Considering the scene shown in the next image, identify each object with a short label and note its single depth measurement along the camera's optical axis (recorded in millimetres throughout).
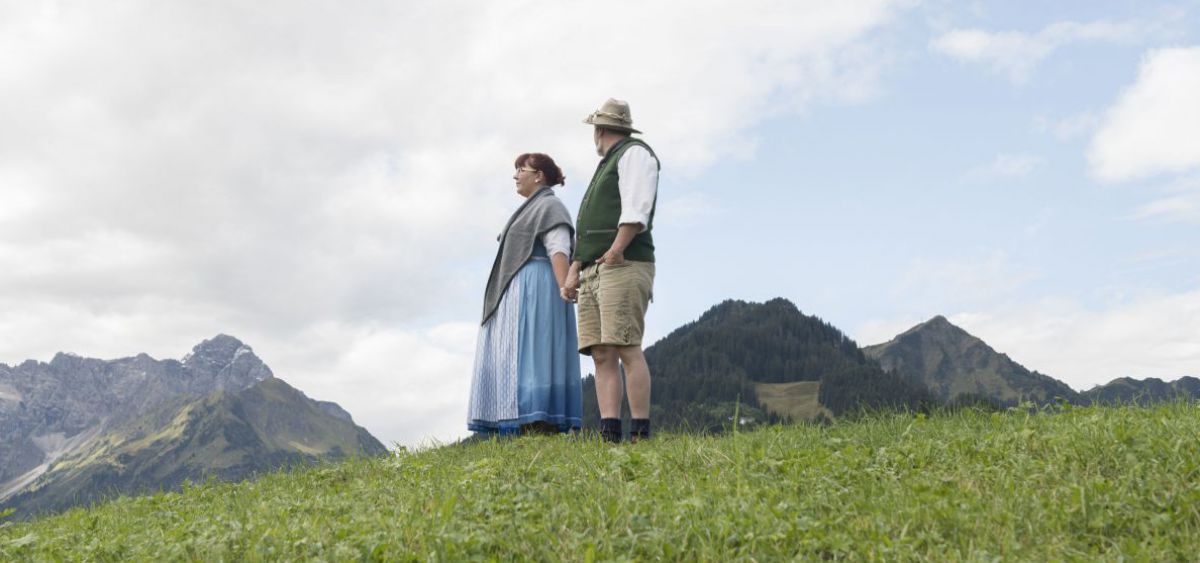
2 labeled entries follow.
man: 8711
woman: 10898
